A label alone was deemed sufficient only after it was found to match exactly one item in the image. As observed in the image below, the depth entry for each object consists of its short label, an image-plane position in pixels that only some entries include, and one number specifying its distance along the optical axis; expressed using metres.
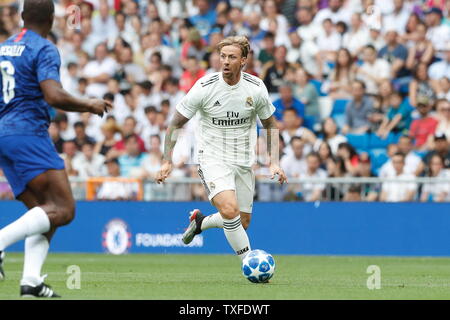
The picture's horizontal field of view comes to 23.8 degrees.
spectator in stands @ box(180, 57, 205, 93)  22.69
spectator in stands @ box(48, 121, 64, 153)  22.05
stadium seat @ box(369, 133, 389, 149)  21.42
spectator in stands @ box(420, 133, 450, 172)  19.75
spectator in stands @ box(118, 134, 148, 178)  21.31
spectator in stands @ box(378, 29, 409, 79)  22.20
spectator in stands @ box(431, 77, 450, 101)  21.44
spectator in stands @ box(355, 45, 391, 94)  22.25
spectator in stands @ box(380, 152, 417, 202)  19.27
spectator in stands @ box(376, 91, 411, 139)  21.39
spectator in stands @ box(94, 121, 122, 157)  22.02
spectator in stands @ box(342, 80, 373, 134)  21.53
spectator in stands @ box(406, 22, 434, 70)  22.14
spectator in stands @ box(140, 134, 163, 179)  21.12
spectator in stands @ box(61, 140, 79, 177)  21.69
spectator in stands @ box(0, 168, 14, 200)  20.61
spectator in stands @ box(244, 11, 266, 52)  23.58
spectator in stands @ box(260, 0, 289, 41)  23.77
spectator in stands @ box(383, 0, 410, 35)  22.89
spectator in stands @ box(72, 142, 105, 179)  21.52
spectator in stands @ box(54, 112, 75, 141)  22.77
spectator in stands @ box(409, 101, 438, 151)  20.80
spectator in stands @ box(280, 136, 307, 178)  20.43
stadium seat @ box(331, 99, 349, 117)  22.34
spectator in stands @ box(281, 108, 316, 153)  21.23
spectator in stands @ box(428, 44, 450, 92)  21.89
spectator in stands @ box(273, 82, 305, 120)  21.84
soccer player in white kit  12.38
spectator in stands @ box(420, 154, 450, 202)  19.11
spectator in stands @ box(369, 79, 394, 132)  21.52
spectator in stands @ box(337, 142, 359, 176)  20.17
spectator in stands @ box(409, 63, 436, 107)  21.39
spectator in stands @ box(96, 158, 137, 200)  20.28
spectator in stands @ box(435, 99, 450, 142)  20.60
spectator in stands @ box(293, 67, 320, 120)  22.20
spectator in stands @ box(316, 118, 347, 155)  21.14
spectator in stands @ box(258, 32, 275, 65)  22.92
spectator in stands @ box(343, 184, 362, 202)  19.53
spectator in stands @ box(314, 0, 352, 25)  23.39
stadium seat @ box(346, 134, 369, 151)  21.45
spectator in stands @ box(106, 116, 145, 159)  21.66
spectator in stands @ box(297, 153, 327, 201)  19.67
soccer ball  11.66
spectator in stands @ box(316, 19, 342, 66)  23.09
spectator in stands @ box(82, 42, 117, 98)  24.16
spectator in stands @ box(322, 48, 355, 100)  22.36
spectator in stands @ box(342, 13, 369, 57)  22.81
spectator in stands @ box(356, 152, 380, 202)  19.47
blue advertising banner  19.34
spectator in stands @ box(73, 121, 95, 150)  22.41
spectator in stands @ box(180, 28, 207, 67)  23.52
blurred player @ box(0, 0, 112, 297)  9.21
